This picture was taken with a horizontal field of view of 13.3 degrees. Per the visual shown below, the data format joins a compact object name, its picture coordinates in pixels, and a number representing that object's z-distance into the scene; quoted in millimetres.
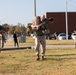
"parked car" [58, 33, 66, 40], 69531
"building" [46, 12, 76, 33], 92500
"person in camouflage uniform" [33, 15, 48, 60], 13508
